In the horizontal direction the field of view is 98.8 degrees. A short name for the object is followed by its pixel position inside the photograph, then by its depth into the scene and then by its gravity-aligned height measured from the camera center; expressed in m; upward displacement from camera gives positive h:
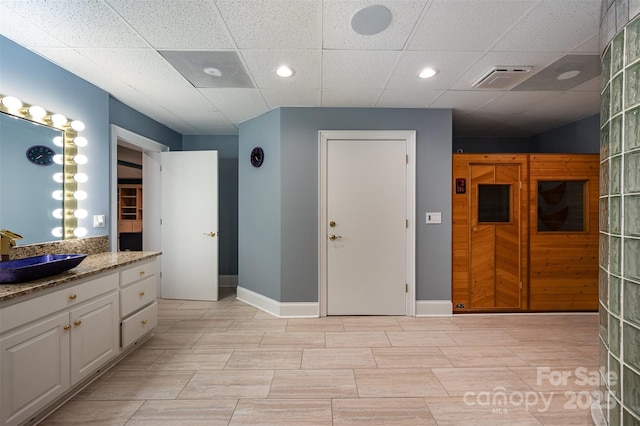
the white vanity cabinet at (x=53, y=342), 1.41 -0.79
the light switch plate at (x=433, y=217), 3.26 -0.04
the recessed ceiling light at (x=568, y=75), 2.41 +1.24
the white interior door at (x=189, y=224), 3.86 -0.16
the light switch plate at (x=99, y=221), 2.63 -0.08
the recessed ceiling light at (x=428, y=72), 2.37 +1.24
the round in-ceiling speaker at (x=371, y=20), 1.66 +1.23
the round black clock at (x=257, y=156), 3.45 +0.72
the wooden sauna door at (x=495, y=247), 3.30 -0.41
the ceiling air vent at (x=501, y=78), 2.34 +1.23
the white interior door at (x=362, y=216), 3.23 -0.03
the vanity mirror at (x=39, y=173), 1.95 +0.32
